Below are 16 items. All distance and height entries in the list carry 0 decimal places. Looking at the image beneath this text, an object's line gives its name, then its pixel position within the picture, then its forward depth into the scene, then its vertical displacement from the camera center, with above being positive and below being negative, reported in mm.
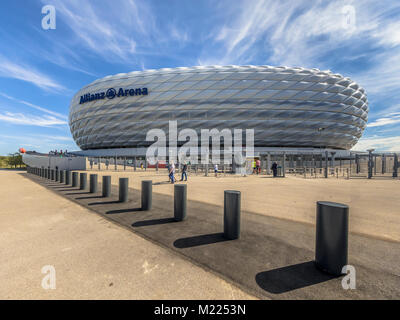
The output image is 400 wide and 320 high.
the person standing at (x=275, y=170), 17420 -901
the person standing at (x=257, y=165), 21058 -538
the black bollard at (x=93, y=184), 7568 -986
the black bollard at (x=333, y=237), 2268 -934
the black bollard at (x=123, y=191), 6179 -1031
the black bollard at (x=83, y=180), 8336 -918
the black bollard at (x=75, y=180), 9312 -1022
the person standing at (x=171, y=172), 12218 -811
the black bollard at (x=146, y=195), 5199 -980
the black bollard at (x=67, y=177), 9938 -958
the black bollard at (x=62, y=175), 10758 -896
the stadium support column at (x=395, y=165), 16828 -314
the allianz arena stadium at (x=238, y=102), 43469 +14051
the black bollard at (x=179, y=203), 4305 -1002
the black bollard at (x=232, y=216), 3371 -1008
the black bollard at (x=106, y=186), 6969 -981
